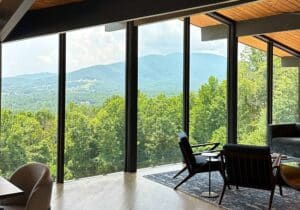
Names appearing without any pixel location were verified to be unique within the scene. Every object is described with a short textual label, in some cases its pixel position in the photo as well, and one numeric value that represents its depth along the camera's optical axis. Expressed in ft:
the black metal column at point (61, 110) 20.61
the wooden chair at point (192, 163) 19.45
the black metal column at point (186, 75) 26.14
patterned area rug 17.01
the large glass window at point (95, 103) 21.22
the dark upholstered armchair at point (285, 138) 26.05
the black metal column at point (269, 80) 30.30
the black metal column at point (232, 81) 28.27
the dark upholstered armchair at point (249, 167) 16.35
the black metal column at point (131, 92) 23.62
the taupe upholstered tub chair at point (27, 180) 10.32
